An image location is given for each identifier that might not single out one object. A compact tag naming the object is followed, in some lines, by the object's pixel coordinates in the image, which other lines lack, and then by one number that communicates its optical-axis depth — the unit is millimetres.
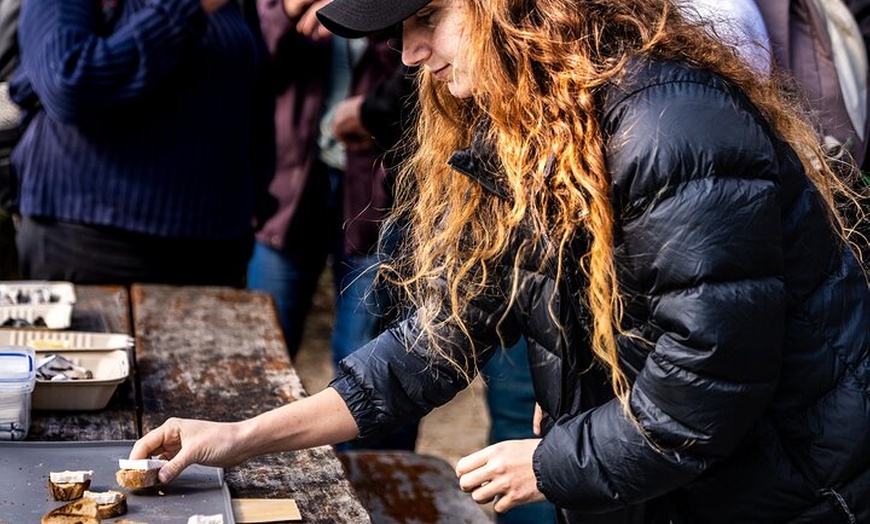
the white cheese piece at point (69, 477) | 1849
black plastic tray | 1819
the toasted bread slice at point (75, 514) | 1729
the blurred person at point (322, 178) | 3678
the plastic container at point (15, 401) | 2068
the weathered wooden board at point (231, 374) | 2006
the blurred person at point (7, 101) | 3402
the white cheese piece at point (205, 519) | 1775
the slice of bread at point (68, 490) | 1819
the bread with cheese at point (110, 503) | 1774
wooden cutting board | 1872
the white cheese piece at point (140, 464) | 1870
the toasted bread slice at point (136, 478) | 1858
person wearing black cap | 1623
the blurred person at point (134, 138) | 2889
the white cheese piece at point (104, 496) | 1797
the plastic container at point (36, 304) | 2676
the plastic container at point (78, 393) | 2238
